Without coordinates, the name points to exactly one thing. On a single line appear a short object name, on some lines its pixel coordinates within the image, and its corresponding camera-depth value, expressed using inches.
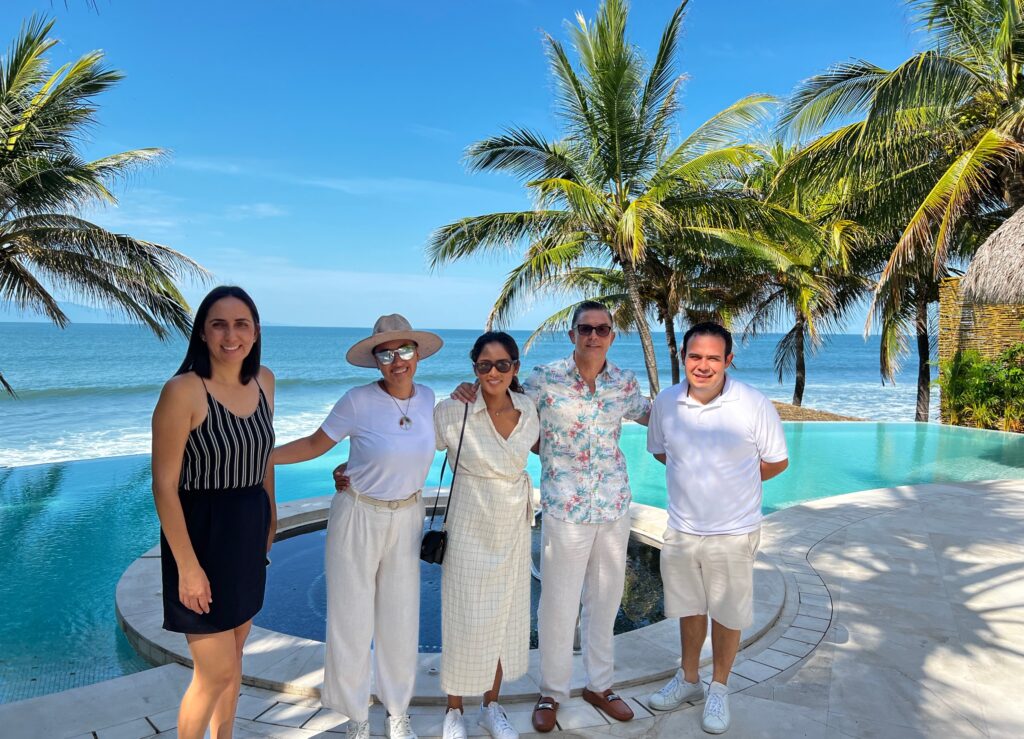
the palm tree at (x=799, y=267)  403.9
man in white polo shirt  108.6
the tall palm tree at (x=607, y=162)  346.9
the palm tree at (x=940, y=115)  354.0
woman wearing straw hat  98.7
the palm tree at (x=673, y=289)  537.6
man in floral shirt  106.8
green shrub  461.7
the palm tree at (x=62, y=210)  327.6
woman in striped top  78.6
